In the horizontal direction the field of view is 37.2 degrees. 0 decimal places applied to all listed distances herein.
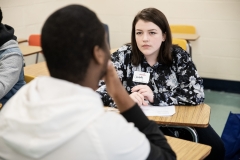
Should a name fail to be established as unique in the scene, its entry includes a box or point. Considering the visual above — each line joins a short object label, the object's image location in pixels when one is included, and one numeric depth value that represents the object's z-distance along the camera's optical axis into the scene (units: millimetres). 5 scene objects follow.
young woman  2211
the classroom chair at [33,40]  4563
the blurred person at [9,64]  2314
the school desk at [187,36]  4082
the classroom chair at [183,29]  4445
